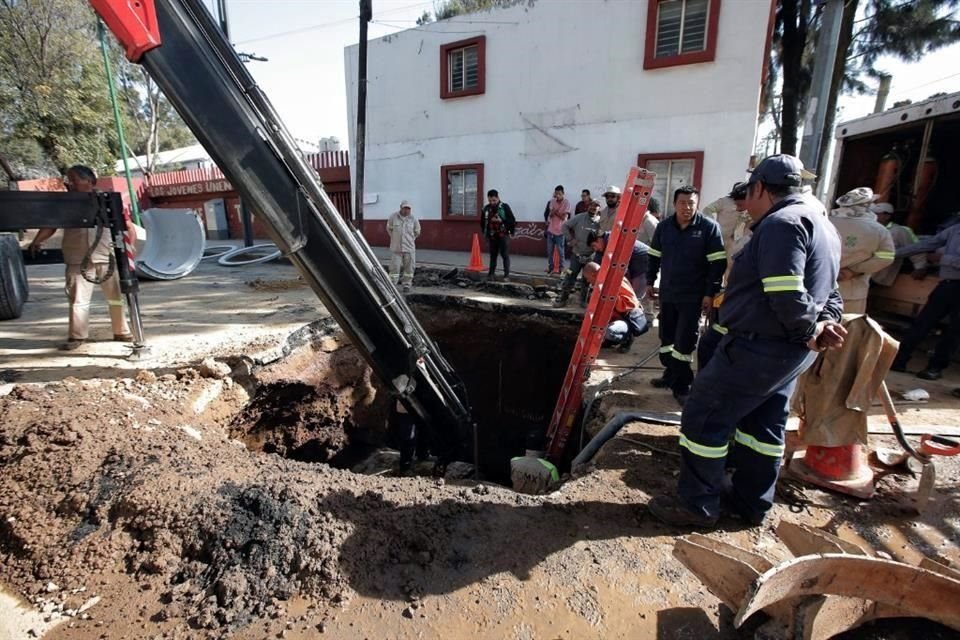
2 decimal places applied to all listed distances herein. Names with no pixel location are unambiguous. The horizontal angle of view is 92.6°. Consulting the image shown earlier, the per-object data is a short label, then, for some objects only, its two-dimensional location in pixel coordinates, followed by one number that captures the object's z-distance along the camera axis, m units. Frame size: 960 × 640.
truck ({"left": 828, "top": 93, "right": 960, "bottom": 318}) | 5.40
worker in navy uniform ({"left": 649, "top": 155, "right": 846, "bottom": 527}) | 2.01
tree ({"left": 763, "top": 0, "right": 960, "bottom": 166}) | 11.24
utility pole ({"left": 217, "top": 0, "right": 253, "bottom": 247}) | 12.66
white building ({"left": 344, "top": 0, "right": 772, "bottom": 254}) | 9.09
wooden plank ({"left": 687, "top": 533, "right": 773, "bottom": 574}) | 1.67
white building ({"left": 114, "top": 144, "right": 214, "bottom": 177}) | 30.69
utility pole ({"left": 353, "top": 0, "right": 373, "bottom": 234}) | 9.00
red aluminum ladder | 3.87
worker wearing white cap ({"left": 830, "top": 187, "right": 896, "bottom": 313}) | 3.96
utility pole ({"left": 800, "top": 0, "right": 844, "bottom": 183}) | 5.90
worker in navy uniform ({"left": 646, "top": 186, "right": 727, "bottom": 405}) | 3.78
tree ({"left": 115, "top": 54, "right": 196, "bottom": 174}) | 24.06
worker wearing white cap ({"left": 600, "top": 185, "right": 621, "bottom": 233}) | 6.25
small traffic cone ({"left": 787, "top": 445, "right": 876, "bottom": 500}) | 2.63
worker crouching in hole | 4.96
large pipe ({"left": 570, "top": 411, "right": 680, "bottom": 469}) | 3.42
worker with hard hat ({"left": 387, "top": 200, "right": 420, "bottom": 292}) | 8.05
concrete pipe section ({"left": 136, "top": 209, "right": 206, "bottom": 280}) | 9.21
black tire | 5.50
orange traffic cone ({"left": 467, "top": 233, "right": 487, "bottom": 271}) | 9.66
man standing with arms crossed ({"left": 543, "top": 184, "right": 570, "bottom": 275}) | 9.50
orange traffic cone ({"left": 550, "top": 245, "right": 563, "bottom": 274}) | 9.58
